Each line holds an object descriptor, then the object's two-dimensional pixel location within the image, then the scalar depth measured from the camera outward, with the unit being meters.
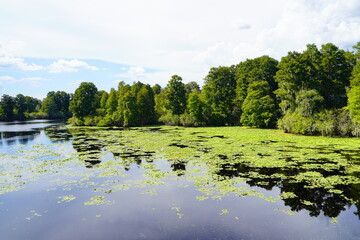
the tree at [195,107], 61.50
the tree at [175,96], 67.06
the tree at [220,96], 62.00
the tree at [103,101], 78.94
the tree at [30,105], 140.27
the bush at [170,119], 64.35
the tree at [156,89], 107.32
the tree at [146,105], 69.06
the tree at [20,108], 124.19
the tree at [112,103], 71.81
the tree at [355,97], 31.70
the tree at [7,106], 117.31
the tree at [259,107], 49.39
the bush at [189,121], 61.71
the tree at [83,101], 77.31
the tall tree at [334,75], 39.97
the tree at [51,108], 134.23
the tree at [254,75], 55.59
